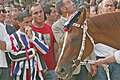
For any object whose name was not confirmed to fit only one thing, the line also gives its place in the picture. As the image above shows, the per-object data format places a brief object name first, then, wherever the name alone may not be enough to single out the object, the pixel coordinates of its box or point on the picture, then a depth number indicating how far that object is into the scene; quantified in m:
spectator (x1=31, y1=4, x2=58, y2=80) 9.31
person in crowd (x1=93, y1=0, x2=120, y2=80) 8.40
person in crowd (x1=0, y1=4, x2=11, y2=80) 8.32
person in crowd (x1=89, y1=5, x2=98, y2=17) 13.11
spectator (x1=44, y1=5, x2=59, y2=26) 11.29
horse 6.33
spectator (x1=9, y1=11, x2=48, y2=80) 8.76
